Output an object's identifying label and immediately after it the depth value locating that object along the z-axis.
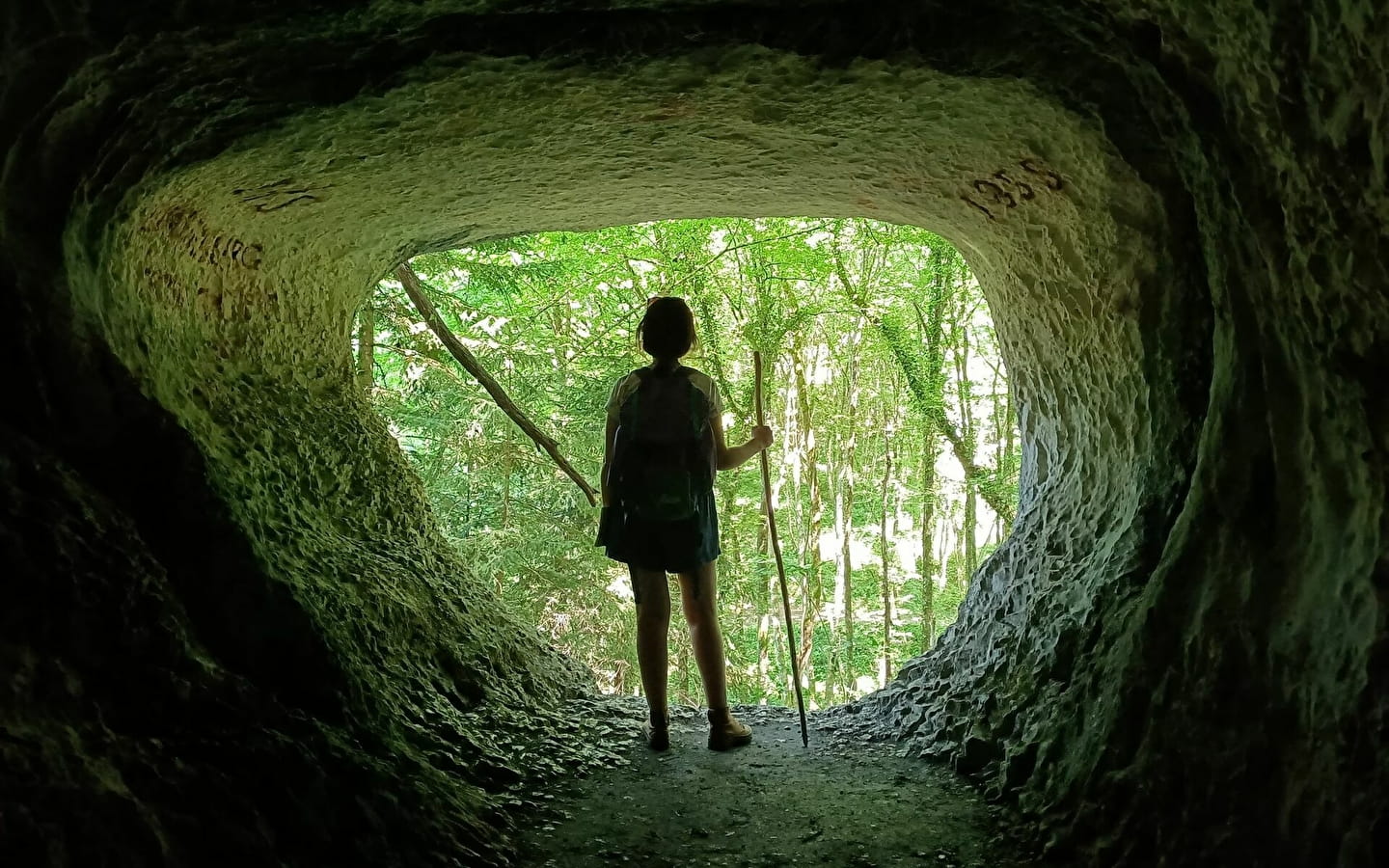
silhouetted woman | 3.22
